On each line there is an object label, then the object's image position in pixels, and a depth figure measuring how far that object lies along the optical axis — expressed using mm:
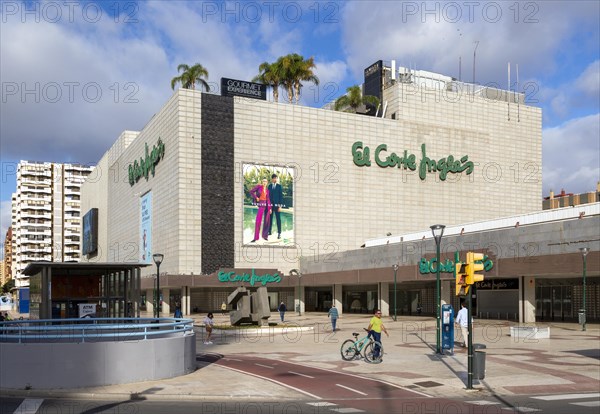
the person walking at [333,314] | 44200
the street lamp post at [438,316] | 28594
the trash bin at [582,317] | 43572
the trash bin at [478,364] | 20750
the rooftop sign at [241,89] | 80500
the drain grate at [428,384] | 20562
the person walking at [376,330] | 26078
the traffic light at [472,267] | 19516
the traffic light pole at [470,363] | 19734
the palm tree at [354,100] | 90000
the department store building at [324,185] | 75375
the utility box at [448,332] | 28672
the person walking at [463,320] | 29464
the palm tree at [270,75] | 89062
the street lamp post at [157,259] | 35438
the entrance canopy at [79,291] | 30156
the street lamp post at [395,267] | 60441
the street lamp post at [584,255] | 42938
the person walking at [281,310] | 54706
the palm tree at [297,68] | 88812
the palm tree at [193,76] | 89438
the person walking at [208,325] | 35738
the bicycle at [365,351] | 26109
